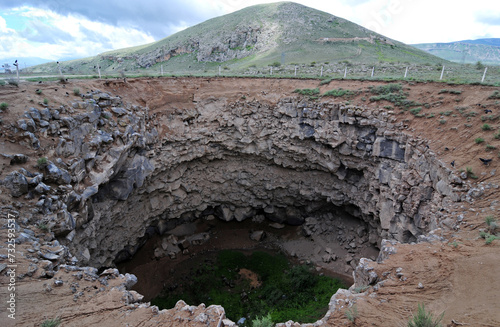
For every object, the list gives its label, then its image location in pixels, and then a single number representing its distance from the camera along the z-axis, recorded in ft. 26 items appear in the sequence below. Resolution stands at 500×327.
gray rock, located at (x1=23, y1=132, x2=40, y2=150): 33.94
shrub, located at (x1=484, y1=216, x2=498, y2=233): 26.21
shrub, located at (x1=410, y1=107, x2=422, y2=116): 49.32
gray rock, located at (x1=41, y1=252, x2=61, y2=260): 25.45
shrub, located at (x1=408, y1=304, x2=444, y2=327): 16.81
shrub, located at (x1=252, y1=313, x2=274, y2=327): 20.23
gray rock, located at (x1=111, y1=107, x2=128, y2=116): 48.15
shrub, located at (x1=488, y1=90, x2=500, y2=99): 43.52
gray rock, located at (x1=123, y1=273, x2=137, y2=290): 27.39
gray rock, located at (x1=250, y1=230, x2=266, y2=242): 72.59
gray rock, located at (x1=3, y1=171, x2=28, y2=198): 29.14
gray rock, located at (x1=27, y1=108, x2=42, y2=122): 35.81
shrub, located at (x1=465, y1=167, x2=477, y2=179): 34.12
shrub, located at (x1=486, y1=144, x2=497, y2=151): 36.07
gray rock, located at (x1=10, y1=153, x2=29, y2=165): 31.22
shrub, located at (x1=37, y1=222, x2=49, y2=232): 28.76
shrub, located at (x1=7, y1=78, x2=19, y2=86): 41.11
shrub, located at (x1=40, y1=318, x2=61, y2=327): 18.78
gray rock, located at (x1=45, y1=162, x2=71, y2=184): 33.17
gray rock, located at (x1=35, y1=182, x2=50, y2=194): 30.81
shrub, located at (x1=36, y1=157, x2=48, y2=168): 32.60
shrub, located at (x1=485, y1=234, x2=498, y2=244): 24.58
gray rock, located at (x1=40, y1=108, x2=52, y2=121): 36.91
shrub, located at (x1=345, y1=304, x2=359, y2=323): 19.98
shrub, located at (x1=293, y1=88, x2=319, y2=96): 63.62
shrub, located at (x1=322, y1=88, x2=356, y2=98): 59.72
